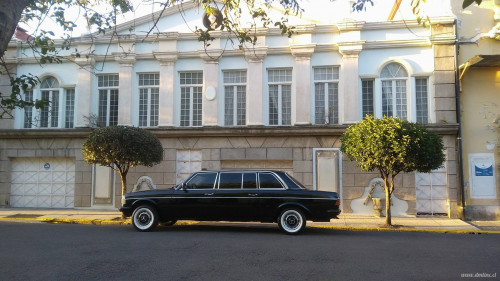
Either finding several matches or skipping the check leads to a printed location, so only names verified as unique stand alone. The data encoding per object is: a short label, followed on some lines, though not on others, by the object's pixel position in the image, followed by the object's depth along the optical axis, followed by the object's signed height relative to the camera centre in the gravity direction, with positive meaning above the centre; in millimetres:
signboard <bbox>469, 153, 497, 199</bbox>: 14297 -459
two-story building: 14875 +2350
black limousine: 9844 -967
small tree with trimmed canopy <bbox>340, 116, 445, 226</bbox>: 11305 +497
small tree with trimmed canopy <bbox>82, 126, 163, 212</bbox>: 12562 +532
